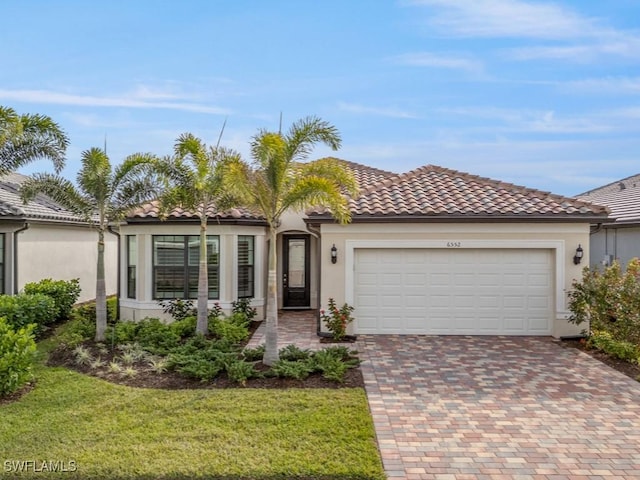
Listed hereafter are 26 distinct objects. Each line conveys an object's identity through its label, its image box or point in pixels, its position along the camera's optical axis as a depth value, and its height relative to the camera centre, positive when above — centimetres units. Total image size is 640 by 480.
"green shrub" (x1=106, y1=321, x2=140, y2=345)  1059 -222
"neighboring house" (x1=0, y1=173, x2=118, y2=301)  1346 -17
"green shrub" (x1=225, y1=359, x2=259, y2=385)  780 -231
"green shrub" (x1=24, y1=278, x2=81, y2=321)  1293 -155
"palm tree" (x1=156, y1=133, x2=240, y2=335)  1036 +135
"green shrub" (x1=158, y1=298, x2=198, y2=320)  1262 -193
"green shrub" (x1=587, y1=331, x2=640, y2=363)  934 -229
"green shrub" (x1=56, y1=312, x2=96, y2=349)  1035 -226
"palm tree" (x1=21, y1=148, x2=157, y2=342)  1030 +117
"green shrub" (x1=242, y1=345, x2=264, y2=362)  914 -233
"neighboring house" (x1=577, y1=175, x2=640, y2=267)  1368 +23
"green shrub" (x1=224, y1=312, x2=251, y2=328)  1175 -209
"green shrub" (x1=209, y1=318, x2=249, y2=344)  1080 -222
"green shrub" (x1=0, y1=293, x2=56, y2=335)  1024 -165
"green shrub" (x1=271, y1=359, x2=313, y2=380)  796 -232
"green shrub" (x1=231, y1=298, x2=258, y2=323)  1288 -197
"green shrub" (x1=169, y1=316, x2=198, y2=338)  1110 -217
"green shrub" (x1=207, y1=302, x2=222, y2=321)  1225 -198
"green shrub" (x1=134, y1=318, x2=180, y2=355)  998 -228
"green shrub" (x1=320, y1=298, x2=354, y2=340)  1111 -195
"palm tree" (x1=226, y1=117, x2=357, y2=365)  830 +118
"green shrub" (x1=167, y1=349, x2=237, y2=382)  805 -233
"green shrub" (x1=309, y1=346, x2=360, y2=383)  797 -232
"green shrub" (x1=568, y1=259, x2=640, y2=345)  953 -137
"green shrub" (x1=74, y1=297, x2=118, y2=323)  1261 -208
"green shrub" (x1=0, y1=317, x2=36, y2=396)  700 -187
